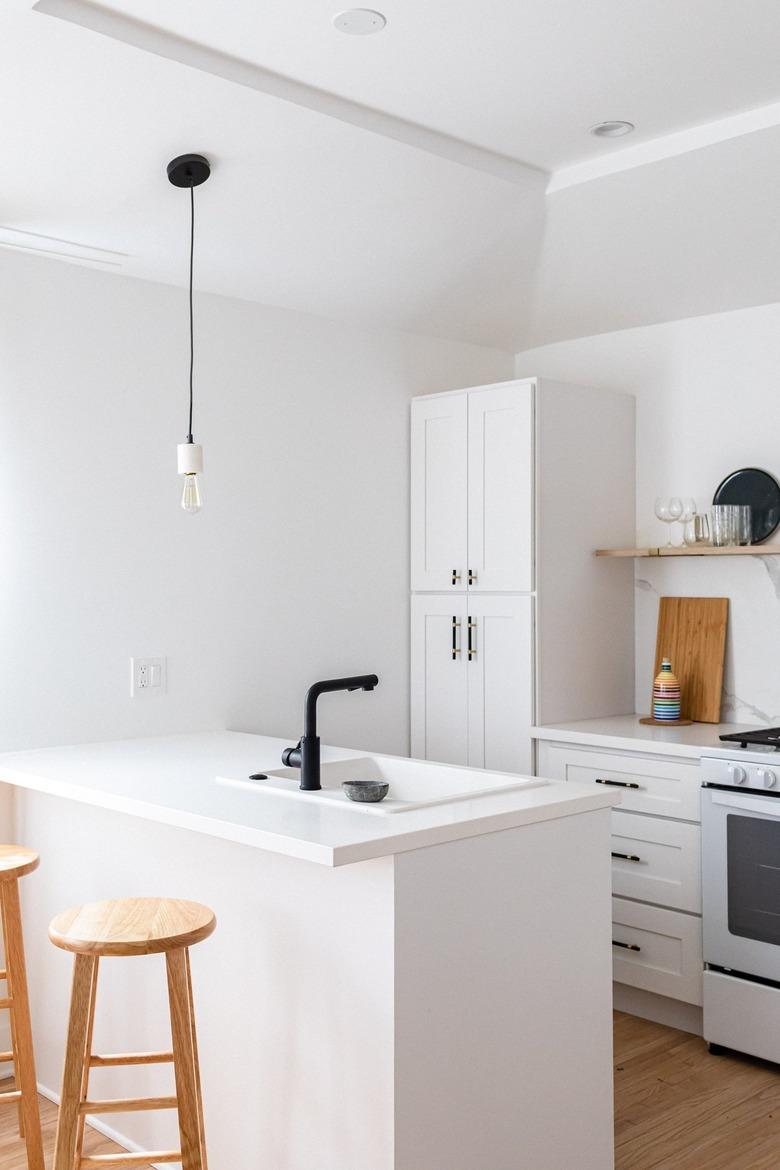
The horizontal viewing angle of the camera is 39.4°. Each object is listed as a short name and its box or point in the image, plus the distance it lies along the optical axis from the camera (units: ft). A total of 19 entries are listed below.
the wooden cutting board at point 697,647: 12.69
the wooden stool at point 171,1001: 6.70
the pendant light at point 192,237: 8.89
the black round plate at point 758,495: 12.17
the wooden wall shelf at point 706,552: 11.66
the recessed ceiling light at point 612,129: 9.71
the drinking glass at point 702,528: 12.53
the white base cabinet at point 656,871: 11.03
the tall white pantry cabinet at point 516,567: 12.51
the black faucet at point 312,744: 8.14
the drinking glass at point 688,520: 12.51
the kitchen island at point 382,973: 6.63
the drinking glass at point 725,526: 12.10
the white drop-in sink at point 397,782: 7.69
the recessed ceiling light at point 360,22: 7.75
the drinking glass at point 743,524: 12.09
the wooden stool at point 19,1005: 8.21
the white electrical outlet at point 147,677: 11.08
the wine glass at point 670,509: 12.45
